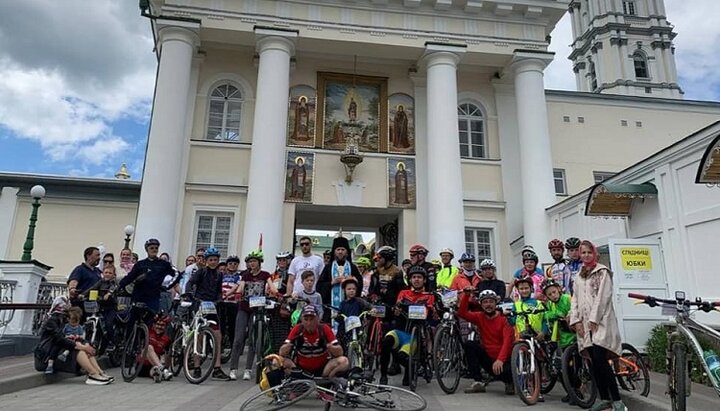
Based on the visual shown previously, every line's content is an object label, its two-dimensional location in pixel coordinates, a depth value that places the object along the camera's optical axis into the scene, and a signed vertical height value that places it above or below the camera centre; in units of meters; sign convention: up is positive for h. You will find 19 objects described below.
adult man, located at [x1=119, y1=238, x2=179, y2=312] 7.20 +0.32
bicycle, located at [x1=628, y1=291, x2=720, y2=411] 4.43 -0.33
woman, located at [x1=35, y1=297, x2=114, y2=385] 6.69 -0.75
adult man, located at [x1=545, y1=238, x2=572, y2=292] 7.38 +0.60
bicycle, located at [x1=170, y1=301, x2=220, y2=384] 6.70 -0.59
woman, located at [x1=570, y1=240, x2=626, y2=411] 4.87 -0.15
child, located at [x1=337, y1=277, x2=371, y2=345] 6.64 +0.02
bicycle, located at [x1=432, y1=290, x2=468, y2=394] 6.25 -0.57
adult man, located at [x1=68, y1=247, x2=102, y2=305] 7.51 +0.39
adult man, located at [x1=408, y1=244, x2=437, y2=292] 7.21 +0.66
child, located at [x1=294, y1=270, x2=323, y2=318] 6.70 +0.19
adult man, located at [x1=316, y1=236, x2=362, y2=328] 7.32 +0.45
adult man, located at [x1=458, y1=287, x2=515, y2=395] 6.29 -0.40
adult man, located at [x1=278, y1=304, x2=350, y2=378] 5.36 -0.50
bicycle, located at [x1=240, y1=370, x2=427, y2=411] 4.93 -0.94
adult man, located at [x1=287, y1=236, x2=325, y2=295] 7.33 +0.60
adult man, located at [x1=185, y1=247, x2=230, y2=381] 7.50 +0.30
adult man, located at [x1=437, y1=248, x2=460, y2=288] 8.57 +0.59
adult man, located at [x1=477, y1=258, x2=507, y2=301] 7.37 +0.38
